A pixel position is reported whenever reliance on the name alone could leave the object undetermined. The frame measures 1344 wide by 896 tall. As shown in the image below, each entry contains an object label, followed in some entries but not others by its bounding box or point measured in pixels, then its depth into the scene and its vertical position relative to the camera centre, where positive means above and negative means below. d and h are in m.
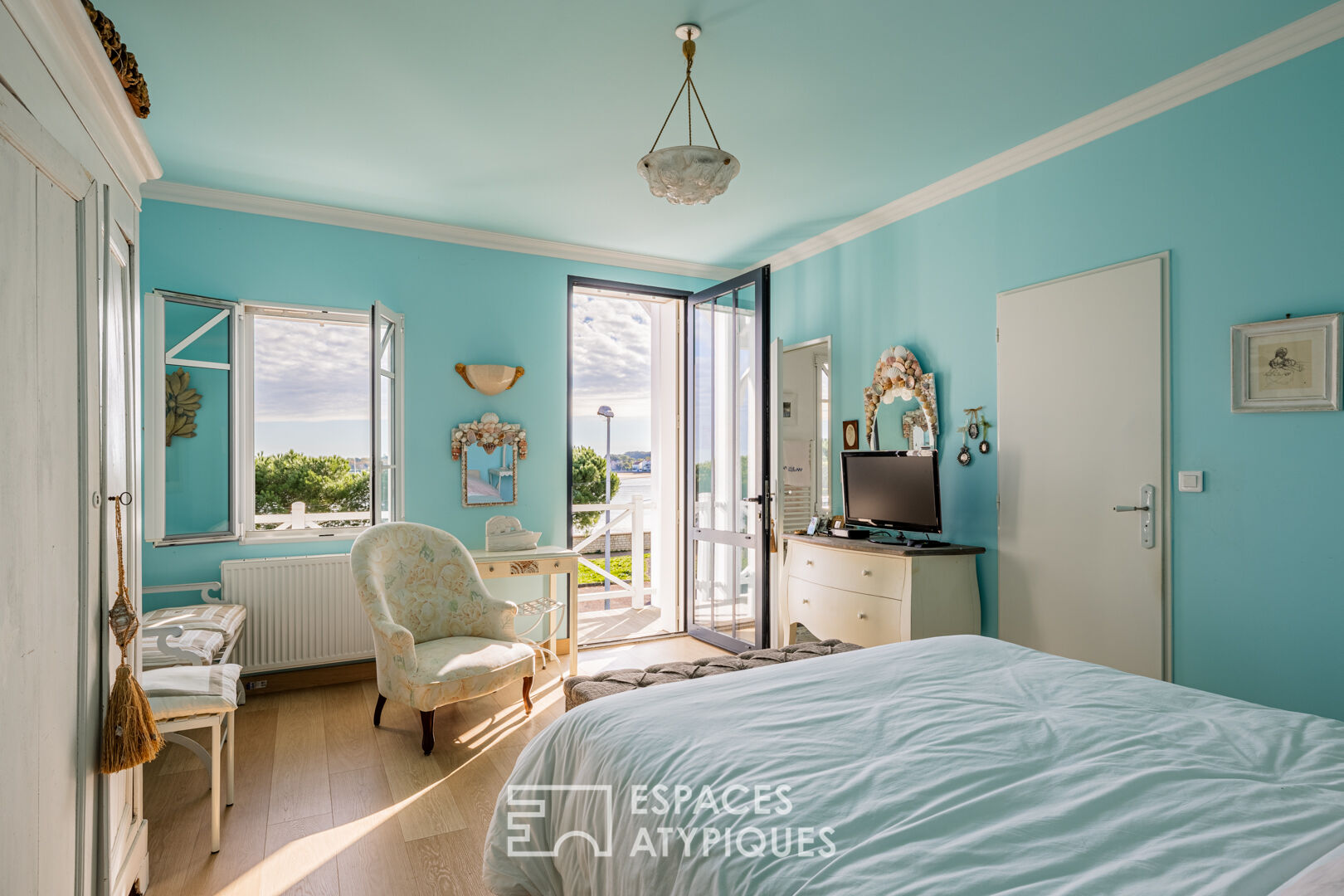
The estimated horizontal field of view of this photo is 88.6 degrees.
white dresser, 3.18 -0.71
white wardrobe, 1.08 +0.02
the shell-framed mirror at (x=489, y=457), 4.31 -0.08
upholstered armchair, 2.96 -0.85
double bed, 0.96 -0.58
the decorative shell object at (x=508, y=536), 4.10 -0.54
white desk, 3.91 -0.70
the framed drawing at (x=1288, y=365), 2.18 +0.27
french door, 4.17 -0.12
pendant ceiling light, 2.15 +0.87
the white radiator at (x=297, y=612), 3.68 -0.93
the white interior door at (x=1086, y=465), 2.67 -0.08
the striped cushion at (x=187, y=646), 2.78 -0.85
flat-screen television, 3.36 -0.23
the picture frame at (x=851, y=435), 4.11 +0.07
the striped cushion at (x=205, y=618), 3.09 -0.81
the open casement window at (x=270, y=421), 3.64 +0.13
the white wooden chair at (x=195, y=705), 2.18 -0.83
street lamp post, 6.00 +0.14
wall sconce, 4.29 +0.43
